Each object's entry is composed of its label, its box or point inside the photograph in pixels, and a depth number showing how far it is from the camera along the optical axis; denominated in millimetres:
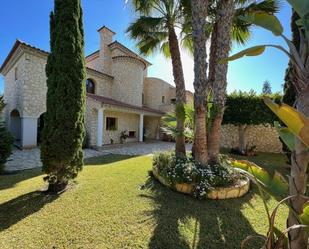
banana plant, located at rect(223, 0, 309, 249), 1736
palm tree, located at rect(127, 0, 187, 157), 8984
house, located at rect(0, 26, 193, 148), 14710
